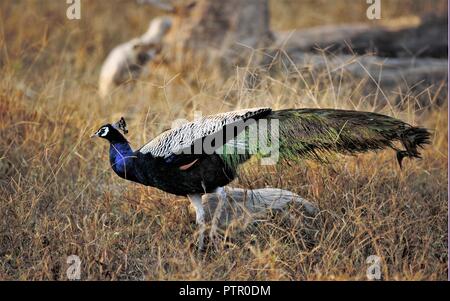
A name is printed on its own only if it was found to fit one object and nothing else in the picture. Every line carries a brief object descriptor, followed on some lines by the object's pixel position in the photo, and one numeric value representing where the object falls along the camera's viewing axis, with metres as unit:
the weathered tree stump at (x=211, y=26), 13.16
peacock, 7.11
